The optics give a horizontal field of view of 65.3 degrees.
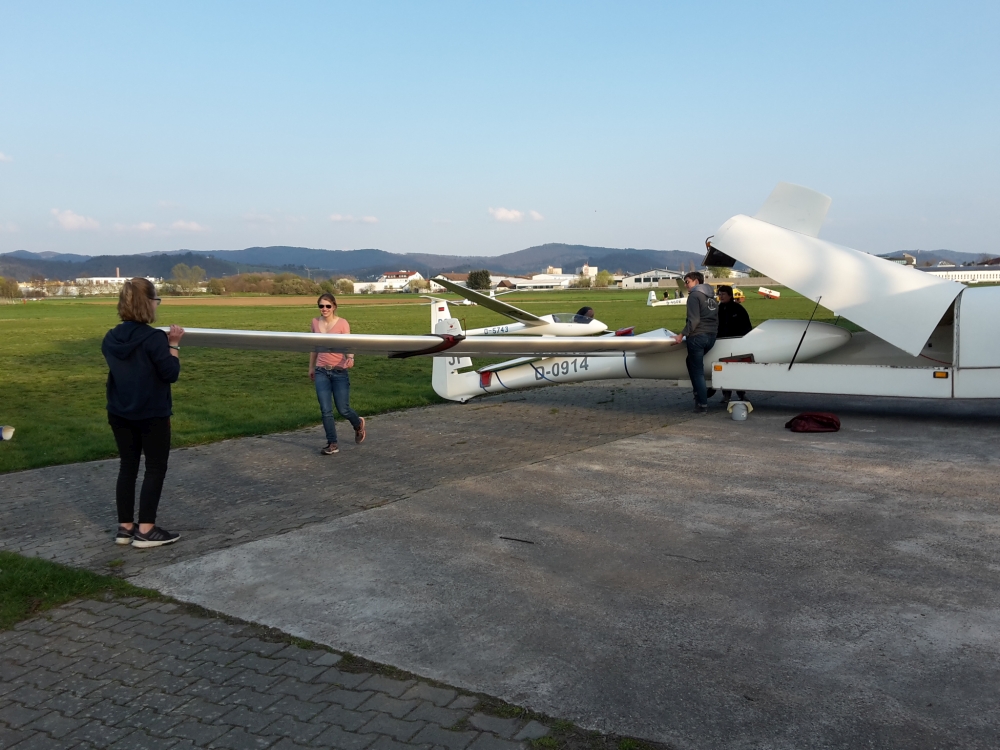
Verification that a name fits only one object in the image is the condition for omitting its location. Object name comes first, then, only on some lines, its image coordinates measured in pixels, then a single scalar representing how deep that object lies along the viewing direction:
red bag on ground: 9.30
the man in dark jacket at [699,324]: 10.37
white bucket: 10.28
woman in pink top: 8.50
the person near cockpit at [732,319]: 10.75
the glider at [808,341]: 9.05
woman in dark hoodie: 5.31
